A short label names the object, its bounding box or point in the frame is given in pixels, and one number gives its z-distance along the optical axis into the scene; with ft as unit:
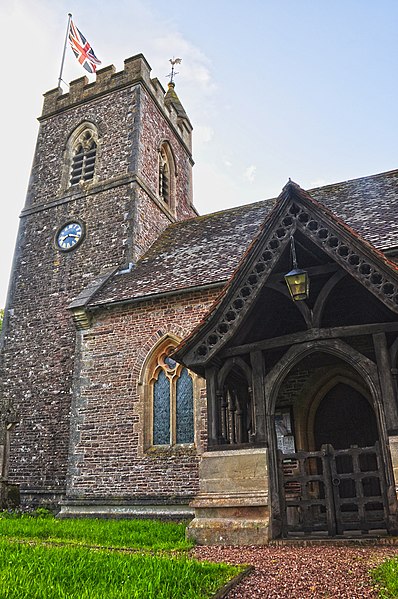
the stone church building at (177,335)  23.18
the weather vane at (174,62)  81.51
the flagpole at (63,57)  72.18
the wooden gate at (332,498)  21.50
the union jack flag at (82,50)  69.97
